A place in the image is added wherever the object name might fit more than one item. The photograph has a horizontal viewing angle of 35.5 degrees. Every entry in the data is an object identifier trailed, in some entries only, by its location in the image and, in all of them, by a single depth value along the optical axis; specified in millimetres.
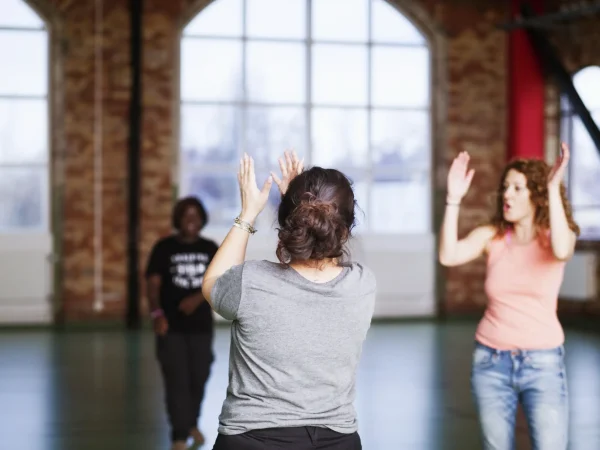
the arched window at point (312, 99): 10984
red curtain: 11461
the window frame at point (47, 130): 10484
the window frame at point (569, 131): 11305
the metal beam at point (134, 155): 10539
